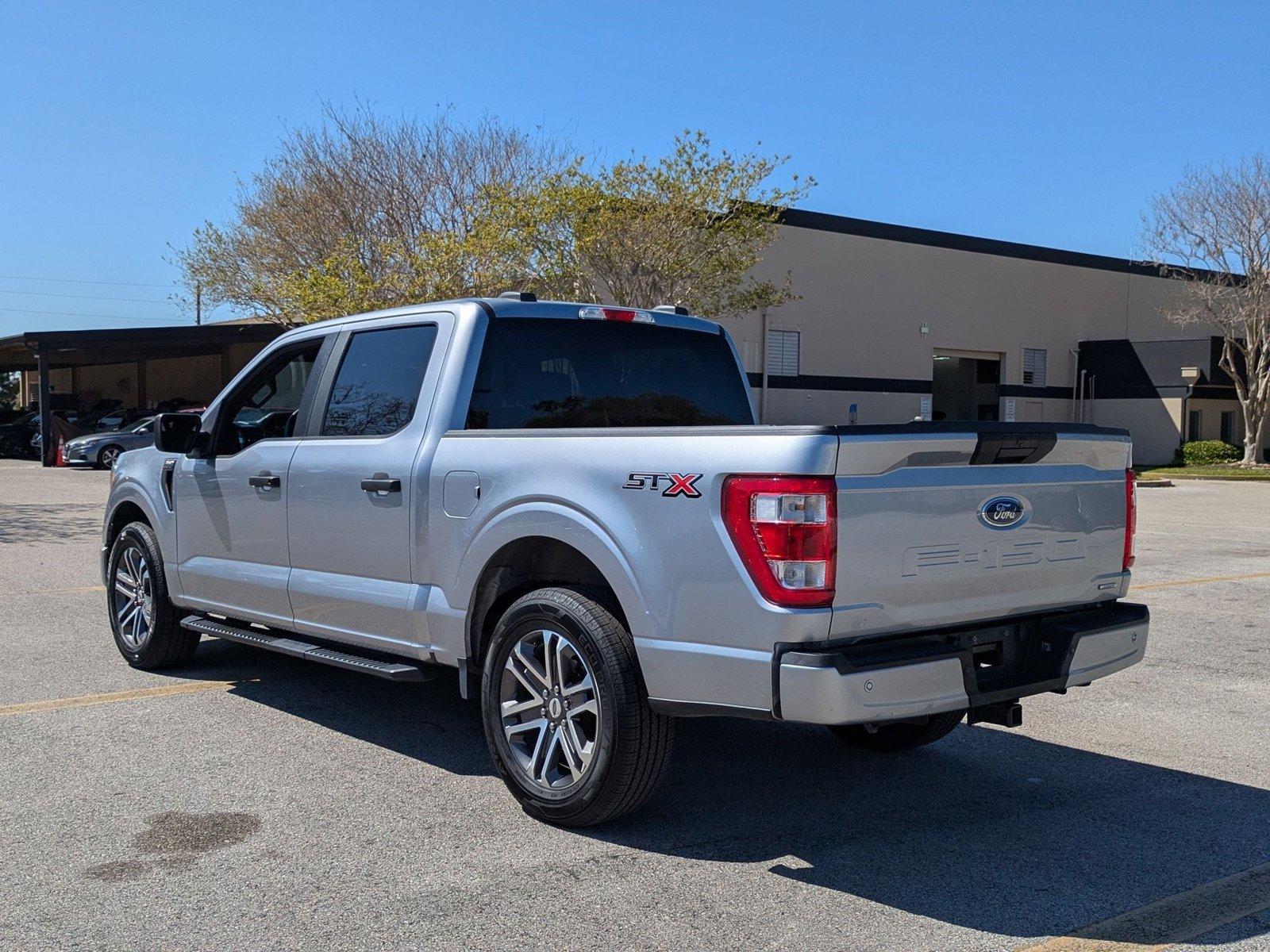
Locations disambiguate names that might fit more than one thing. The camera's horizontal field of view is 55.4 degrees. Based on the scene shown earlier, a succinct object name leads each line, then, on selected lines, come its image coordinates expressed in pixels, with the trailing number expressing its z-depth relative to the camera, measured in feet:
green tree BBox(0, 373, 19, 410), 287.07
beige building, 116.98
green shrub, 135.03
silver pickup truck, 13.01
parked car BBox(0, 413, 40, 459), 134.31
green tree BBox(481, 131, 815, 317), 83.46
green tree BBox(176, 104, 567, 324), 100.83
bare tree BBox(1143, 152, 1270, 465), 128.88
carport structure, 116.57
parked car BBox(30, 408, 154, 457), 123.44
